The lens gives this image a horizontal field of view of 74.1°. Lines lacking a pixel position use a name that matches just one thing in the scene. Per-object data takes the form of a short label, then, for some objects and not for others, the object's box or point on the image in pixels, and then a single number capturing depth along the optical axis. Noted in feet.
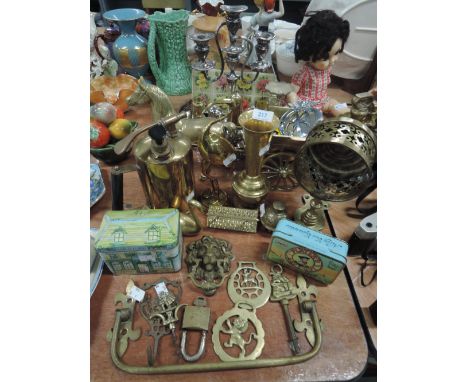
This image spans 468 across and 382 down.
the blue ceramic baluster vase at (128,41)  3.75
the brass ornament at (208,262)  2.18
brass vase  2.25
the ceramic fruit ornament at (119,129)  2.88
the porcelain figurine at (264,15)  3.24
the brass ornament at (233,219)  2.51
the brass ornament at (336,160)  1.88
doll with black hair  3.14
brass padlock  1.84
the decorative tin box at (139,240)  1.96
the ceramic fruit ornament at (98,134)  2.76
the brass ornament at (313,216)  2.49
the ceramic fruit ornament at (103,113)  2.87
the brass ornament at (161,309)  1.93
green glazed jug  3.49
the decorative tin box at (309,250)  2.04
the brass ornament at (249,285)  2.12
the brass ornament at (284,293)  1.92
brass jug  2.07
